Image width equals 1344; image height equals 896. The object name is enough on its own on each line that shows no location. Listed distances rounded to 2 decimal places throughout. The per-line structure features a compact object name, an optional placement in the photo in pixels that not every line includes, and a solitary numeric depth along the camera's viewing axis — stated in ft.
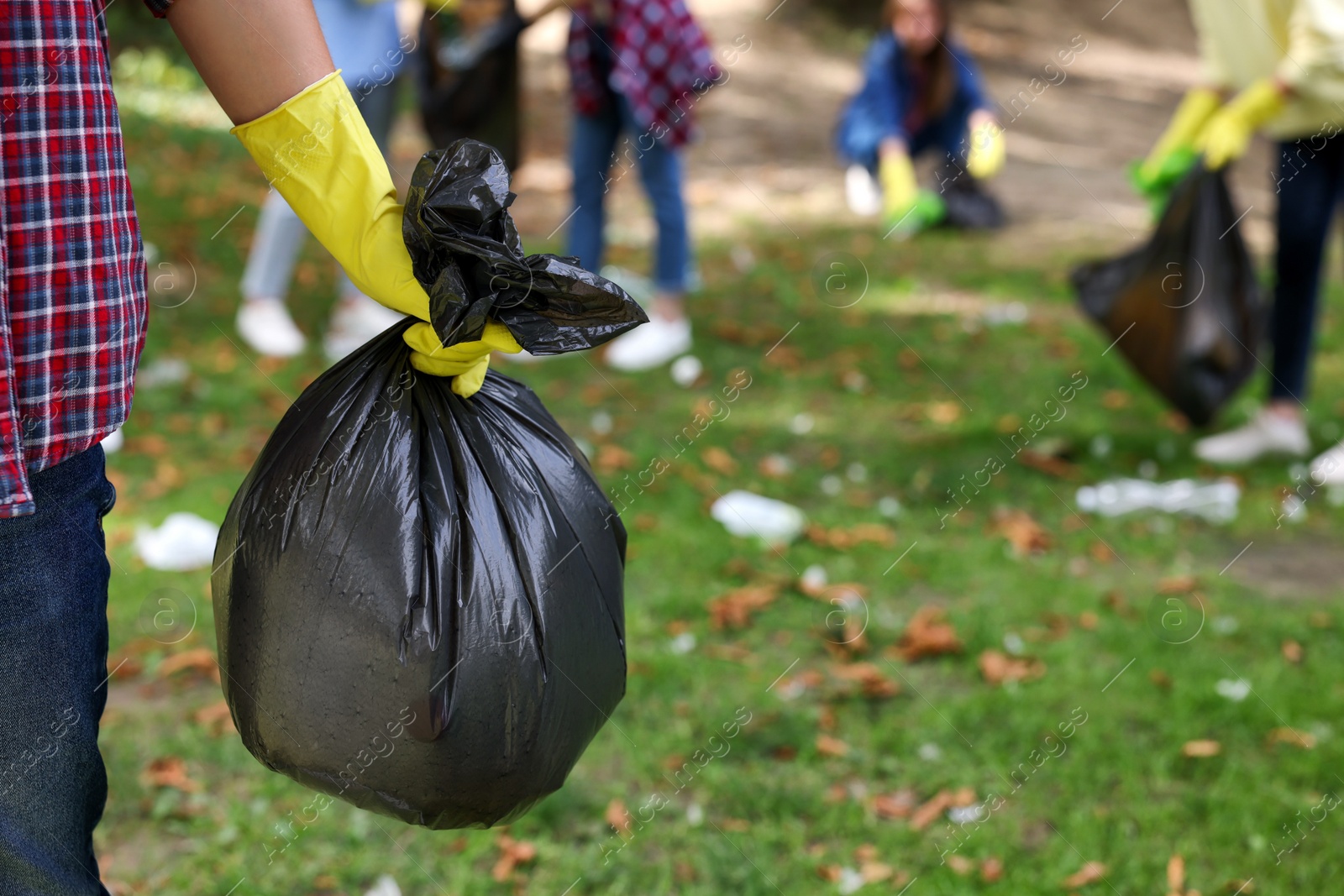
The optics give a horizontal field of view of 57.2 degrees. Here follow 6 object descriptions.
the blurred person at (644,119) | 15.10
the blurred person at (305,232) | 15.02
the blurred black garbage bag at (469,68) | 16.70
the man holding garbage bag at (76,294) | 3.90
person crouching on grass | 22.89
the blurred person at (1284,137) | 11.94
